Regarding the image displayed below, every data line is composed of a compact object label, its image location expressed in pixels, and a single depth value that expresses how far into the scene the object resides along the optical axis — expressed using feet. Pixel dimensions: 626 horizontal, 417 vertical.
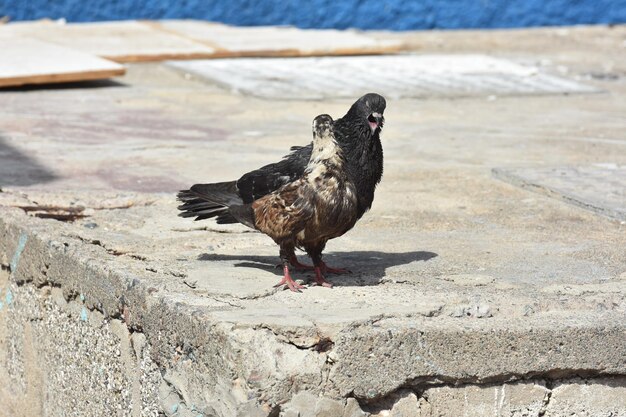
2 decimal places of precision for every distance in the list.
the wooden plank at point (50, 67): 44.11
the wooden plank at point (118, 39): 52.16
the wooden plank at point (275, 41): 54.81
